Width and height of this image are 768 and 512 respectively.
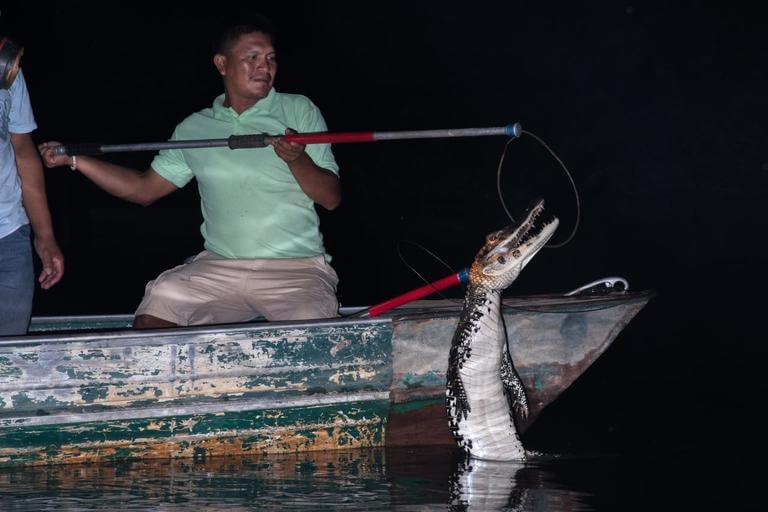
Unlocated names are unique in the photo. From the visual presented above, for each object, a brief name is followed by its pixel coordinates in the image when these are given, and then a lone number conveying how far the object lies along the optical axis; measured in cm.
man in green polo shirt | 951
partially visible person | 865
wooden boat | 867
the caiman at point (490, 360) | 935
